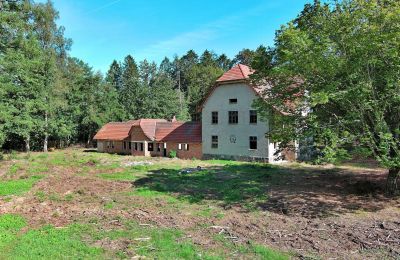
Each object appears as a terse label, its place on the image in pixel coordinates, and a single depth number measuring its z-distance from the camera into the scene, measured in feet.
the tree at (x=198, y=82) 239.30
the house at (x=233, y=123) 104.88
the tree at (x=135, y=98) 212.74
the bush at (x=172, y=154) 125.42
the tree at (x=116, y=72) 297.29
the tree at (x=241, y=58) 265.67
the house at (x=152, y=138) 125.18
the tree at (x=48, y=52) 148.25
